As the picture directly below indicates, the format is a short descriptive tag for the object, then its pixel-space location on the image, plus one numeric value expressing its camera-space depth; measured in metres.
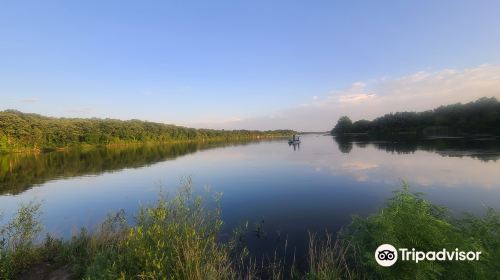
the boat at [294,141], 110.88
